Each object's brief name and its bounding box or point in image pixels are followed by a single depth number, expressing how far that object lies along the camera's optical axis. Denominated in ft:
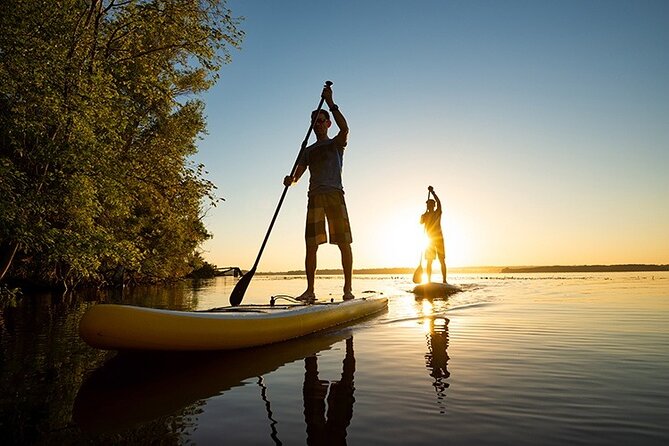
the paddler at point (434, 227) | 50.06
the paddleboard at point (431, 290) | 44.68
